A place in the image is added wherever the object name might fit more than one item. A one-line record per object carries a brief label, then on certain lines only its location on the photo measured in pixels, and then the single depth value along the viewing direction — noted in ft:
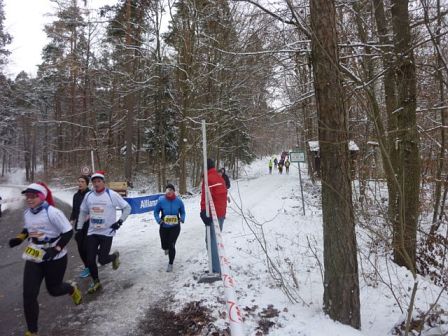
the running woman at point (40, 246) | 14.48
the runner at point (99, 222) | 19.67
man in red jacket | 20.42
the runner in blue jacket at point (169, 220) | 23.66
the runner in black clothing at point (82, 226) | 21.91
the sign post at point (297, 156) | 46.87
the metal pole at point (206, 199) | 20.02
